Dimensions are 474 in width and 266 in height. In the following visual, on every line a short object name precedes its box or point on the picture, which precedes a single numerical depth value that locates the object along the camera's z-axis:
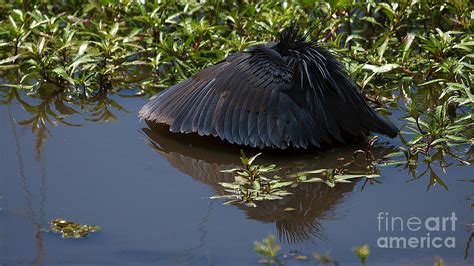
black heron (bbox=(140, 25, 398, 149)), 11.22
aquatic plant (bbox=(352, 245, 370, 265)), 6.78
